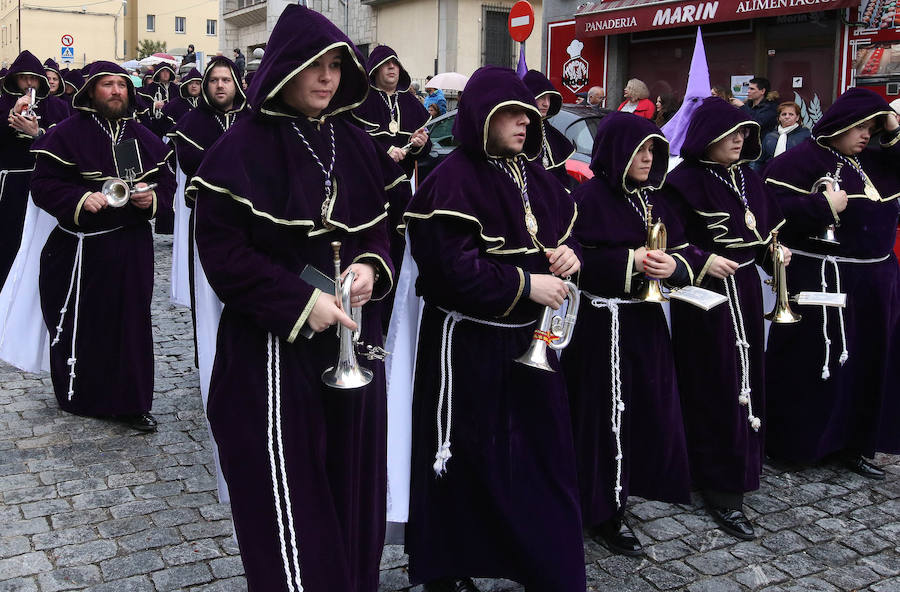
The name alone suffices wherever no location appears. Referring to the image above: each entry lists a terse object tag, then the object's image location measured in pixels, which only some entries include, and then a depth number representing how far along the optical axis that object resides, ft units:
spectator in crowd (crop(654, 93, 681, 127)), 39.56
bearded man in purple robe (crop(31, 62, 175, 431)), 18.35
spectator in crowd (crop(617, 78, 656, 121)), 37.70
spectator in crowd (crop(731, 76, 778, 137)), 34.63
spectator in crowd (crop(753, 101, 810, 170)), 32.04
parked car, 31.22
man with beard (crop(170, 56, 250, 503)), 22.66
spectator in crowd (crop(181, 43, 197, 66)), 86.79
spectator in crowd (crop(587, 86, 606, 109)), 43.06
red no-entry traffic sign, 36.91
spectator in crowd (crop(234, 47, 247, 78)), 70.04
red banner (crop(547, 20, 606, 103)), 61.00
